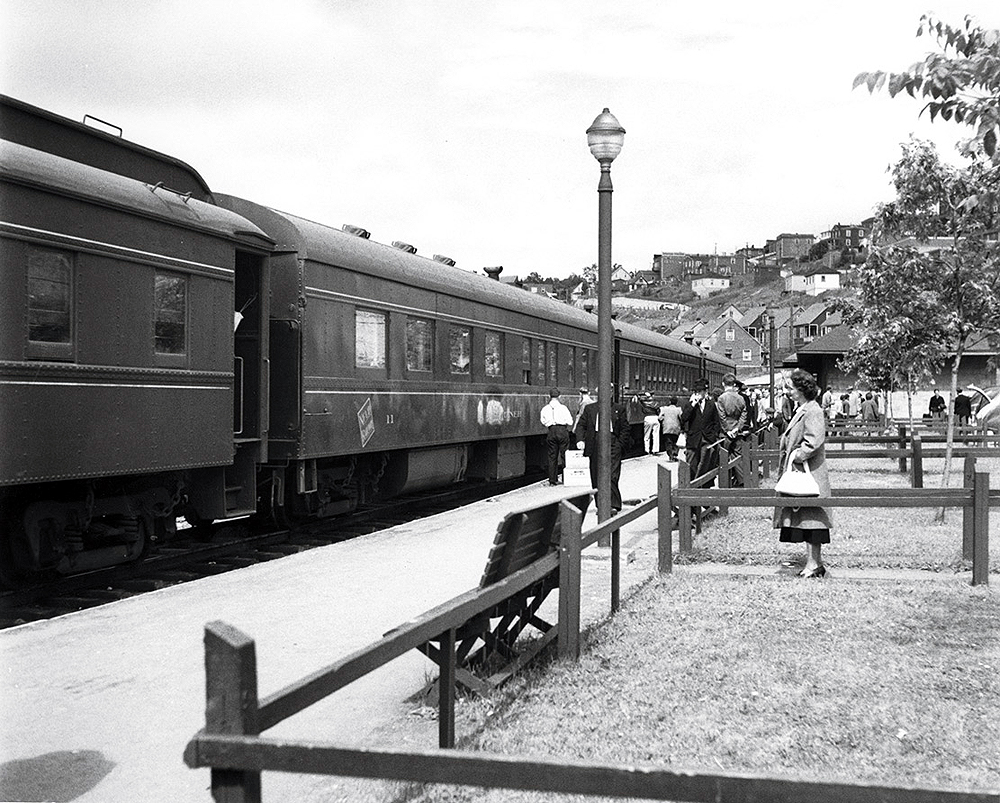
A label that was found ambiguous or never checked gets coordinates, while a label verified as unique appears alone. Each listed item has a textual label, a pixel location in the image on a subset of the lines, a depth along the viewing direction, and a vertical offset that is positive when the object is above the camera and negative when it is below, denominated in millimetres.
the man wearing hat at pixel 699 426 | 16609 -224
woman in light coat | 10258 -438
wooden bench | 6059 -1166
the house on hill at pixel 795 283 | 175000 +20043
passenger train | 8516 +504
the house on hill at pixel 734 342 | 139125 +8499
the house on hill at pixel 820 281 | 166150 +19451
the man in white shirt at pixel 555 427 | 20156 -298
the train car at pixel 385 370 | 12578 +550
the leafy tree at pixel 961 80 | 6137 +1837
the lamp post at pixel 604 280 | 11664 +1379
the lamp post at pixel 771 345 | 41456 +2527
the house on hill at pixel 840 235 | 188850 +30318
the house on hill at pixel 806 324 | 127625 +9956
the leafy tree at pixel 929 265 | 17438 +2384
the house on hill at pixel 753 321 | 146750 +11904
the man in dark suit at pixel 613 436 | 15445 -379
